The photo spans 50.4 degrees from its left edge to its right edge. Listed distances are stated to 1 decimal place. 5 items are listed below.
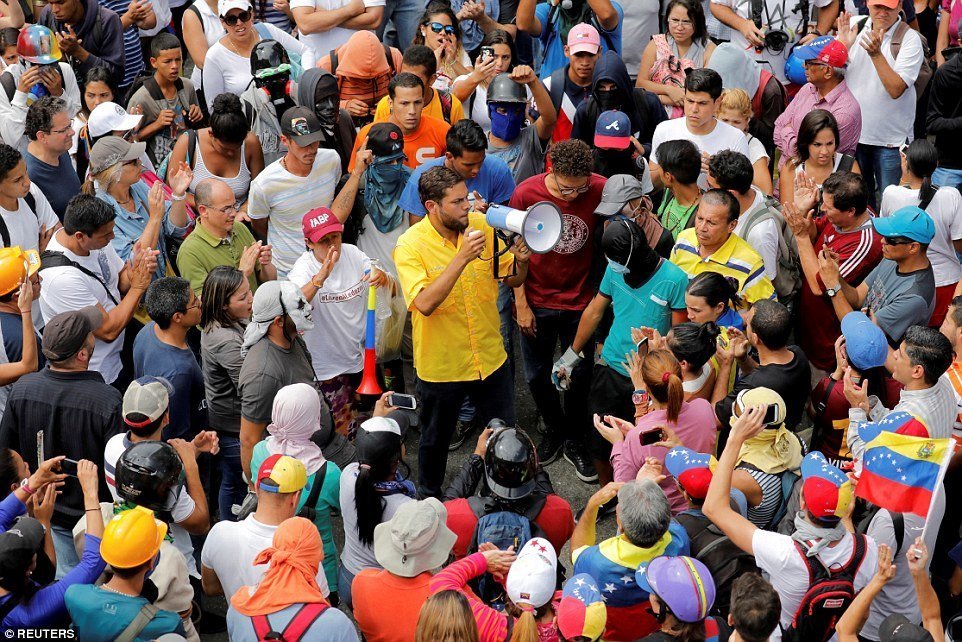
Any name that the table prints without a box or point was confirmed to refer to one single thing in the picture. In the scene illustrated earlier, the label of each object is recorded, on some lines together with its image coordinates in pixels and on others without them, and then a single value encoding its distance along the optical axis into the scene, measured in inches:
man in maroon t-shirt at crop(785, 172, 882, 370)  247.1
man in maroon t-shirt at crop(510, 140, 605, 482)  251.0
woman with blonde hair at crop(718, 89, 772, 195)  283.3
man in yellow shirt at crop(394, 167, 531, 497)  226.1
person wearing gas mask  289.0
